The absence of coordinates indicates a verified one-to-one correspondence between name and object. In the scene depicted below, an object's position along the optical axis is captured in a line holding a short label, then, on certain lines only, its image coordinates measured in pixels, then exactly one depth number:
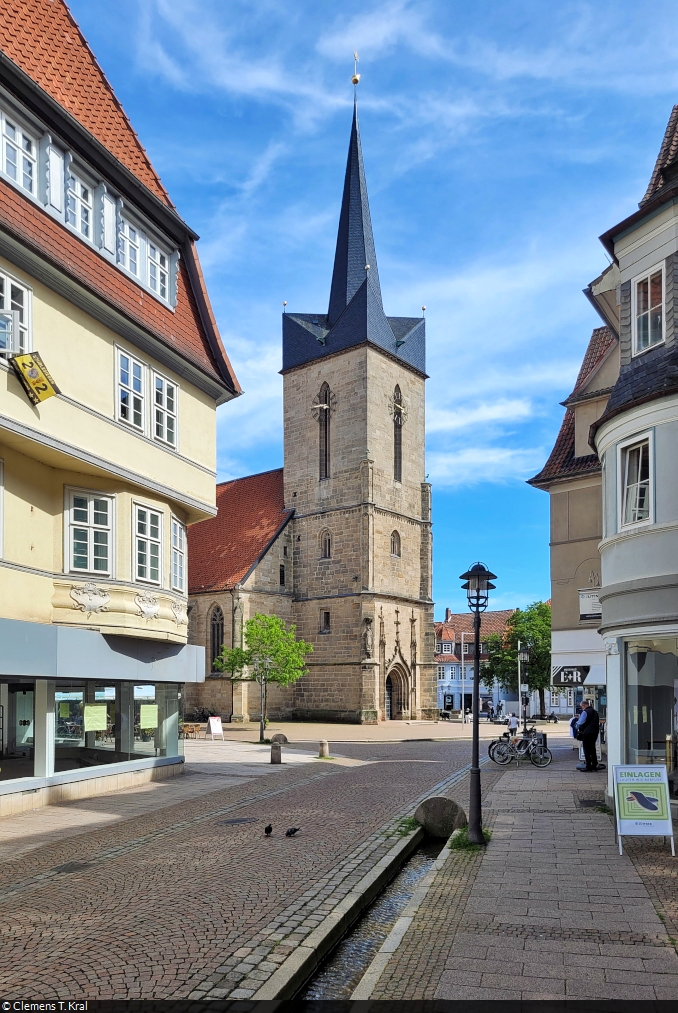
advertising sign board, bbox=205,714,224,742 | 33.63
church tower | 50.41
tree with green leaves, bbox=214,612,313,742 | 36.25
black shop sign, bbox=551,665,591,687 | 27.89
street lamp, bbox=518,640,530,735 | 46.06
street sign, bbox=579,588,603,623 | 23.64
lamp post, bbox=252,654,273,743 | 36.25
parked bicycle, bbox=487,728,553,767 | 24.23
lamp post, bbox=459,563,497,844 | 12.50
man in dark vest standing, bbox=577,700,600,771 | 22.69
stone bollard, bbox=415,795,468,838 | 13.92
